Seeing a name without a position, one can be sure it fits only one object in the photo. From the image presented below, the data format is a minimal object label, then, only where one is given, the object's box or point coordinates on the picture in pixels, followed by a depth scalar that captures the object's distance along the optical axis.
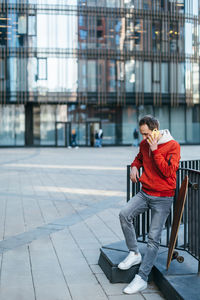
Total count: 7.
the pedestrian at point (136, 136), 39.51
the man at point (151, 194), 4.29
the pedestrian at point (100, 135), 38.97
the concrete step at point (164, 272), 4.05
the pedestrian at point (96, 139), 39.61
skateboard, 4.36
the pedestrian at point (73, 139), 38.31
